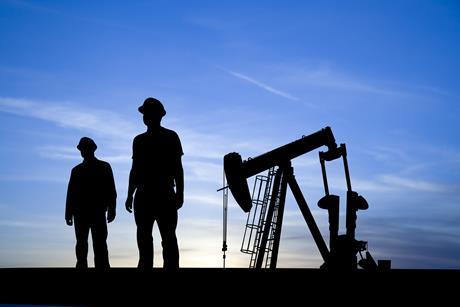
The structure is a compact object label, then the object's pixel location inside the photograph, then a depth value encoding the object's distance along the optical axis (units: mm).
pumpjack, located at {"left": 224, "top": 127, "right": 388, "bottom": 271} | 15461
